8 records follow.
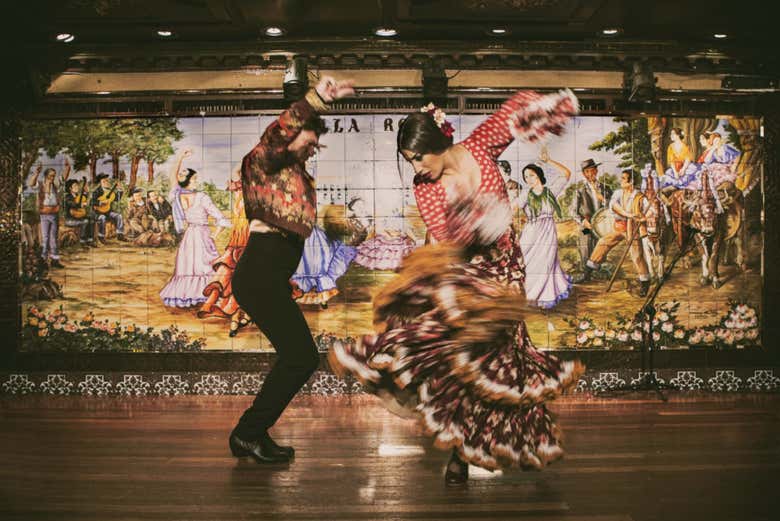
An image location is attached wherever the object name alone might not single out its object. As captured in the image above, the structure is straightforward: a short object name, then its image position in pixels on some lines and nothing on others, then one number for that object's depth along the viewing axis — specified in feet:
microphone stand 17.28
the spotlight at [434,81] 18.40
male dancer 9.66
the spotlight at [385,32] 17.71
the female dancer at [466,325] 7.84
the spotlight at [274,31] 17.79
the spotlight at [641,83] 18.06
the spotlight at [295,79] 18.17
